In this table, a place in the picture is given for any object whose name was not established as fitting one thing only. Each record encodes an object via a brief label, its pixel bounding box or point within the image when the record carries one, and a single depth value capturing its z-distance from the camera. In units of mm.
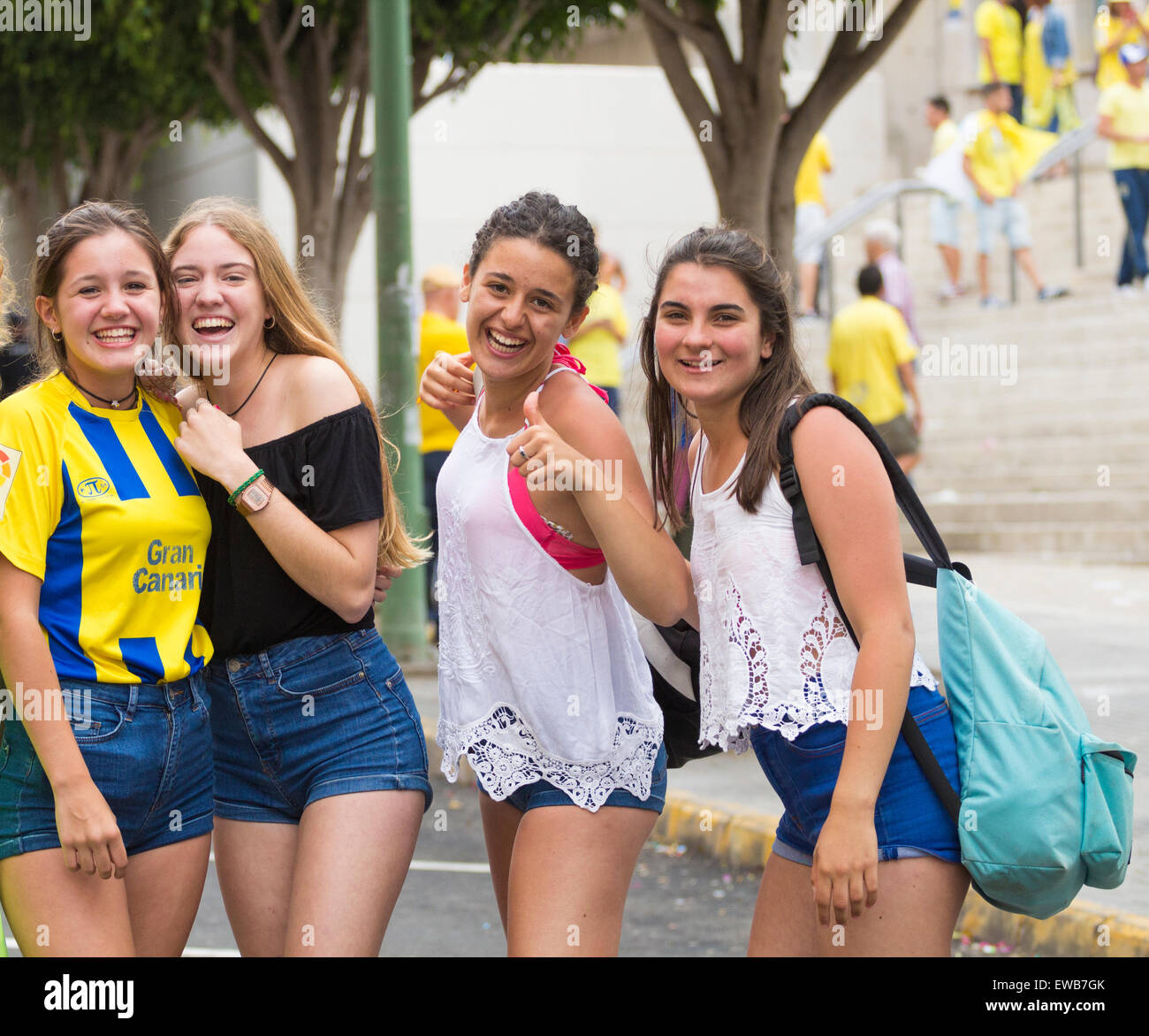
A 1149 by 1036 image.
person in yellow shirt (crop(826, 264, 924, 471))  10781
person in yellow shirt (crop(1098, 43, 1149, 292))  14867
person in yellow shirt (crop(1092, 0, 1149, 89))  15941
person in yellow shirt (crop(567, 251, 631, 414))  11430
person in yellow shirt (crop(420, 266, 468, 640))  10156
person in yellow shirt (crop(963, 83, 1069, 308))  16219
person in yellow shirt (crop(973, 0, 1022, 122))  19922
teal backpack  2648
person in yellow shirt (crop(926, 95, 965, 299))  17344
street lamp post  9141
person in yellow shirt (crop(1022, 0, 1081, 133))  19703
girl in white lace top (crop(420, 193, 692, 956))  2932
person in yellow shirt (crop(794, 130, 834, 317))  17734
